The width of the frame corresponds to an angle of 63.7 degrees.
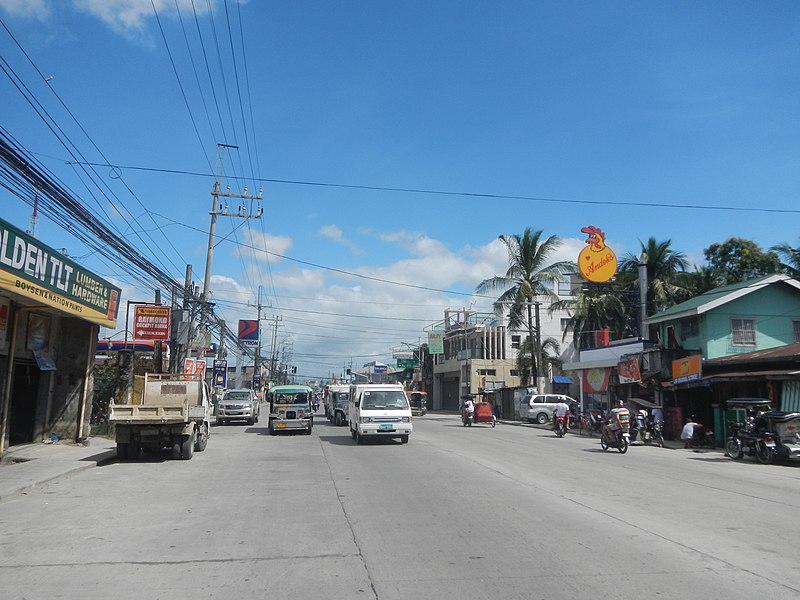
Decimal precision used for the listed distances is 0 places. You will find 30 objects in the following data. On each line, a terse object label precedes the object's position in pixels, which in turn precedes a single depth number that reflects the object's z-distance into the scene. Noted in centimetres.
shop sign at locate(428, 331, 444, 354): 6738
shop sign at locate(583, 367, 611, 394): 3722
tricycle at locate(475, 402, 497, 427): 3870
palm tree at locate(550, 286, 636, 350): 5097
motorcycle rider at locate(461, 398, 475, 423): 3825
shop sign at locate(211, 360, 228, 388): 5838
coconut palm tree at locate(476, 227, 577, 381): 4156
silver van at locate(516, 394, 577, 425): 4188
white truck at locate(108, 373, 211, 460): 1736
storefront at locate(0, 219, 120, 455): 1570
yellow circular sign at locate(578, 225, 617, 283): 3420
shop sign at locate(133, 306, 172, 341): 2958
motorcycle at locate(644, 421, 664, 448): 2658
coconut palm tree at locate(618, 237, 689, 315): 4584
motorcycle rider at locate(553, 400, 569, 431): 3195
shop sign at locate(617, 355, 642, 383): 3130
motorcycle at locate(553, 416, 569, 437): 3178
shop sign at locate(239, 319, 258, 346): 6511
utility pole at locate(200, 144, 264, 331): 3299
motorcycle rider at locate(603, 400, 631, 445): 2277
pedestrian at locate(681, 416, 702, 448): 2483
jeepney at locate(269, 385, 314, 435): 2805
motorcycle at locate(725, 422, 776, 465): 1948
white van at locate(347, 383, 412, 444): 2284
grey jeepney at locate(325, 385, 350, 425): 3588
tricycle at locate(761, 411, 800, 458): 1900
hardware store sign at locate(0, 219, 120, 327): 1441
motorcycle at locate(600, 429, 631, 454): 2245
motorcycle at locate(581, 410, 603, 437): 3303
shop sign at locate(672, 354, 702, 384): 2633
